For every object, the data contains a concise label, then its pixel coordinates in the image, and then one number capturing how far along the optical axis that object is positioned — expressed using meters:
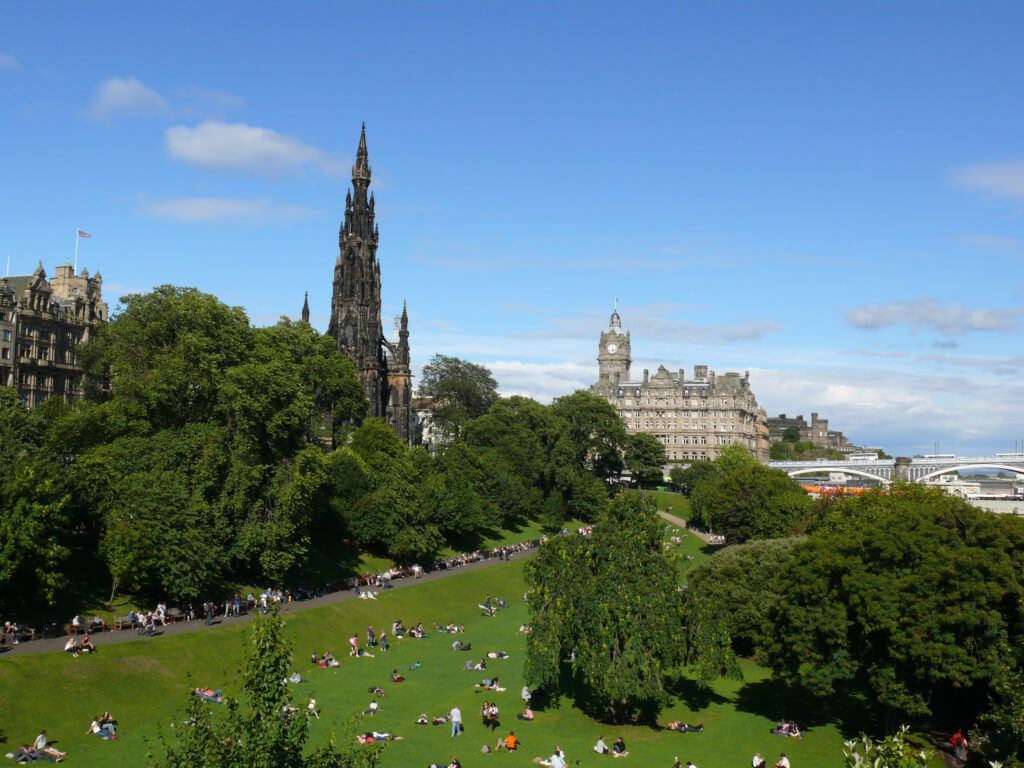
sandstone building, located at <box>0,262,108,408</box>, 88.25
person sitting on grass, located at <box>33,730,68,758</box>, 32.06
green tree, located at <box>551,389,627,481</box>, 122.94
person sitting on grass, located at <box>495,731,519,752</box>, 35.25
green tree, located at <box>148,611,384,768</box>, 19.19
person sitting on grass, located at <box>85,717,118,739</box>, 34.78
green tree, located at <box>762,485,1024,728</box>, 34.25
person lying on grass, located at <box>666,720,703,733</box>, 38.31
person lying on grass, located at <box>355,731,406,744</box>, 34.59
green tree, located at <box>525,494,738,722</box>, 37.44
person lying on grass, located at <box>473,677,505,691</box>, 43.81
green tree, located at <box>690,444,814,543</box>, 78.88
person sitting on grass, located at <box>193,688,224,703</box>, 38.96
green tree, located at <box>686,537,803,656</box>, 48.16
